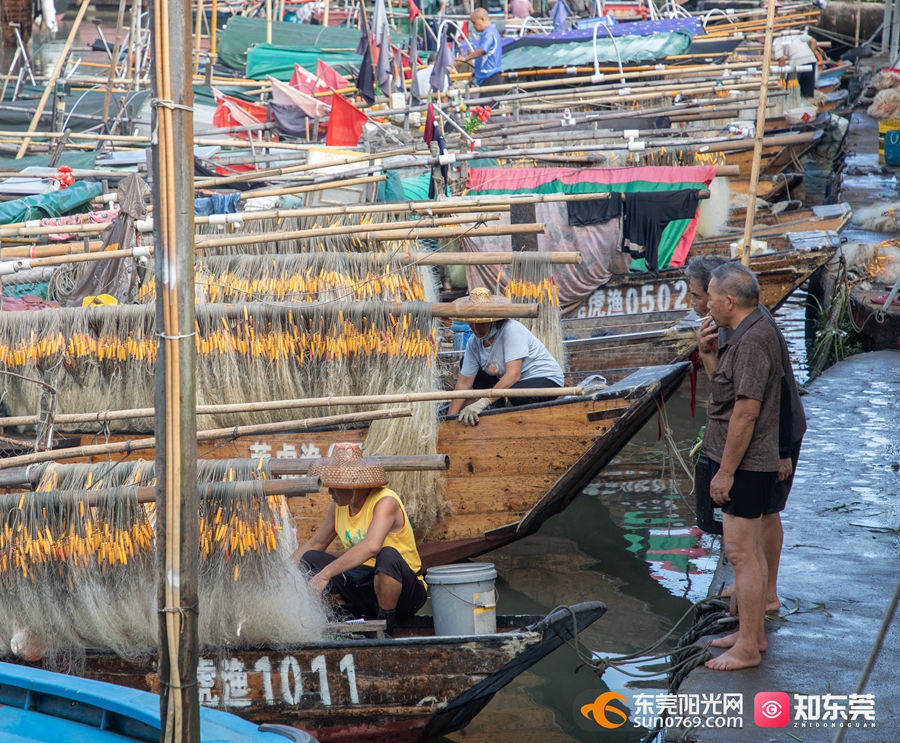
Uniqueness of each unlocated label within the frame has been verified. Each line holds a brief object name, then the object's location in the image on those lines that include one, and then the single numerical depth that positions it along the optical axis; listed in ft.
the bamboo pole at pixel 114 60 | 86.94
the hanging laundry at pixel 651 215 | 64.39
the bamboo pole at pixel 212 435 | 35.01
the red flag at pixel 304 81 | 114.52
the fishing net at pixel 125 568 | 30.81
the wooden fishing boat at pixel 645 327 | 61.00
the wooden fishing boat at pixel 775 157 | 109.81
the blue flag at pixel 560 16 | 152.15
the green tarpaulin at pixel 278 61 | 135.64
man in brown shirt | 27.86
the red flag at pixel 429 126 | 64.64
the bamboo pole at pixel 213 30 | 150.61
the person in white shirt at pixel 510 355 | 47.29
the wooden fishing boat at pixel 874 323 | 68.59
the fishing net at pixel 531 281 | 46.34
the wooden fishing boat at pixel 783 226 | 79.36
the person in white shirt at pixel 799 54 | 130.41
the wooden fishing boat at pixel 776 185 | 111.27
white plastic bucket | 33.35
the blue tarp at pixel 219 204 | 56.18
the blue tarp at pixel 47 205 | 63.82
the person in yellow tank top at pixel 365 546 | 33.91
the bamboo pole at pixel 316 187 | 55.36
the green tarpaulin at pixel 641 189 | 70.28
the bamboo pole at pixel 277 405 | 37.65
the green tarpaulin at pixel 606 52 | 130.11
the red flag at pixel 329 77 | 117.82
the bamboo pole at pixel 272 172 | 61.11
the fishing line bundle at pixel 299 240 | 49.16
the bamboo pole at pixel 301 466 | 32.32
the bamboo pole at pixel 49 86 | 84.89
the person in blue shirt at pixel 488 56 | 118.32
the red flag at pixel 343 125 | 72.54
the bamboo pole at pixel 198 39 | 125.55
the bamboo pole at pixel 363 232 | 45.70
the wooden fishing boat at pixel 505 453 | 43.27
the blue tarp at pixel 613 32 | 133.90
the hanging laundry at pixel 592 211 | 67.87
